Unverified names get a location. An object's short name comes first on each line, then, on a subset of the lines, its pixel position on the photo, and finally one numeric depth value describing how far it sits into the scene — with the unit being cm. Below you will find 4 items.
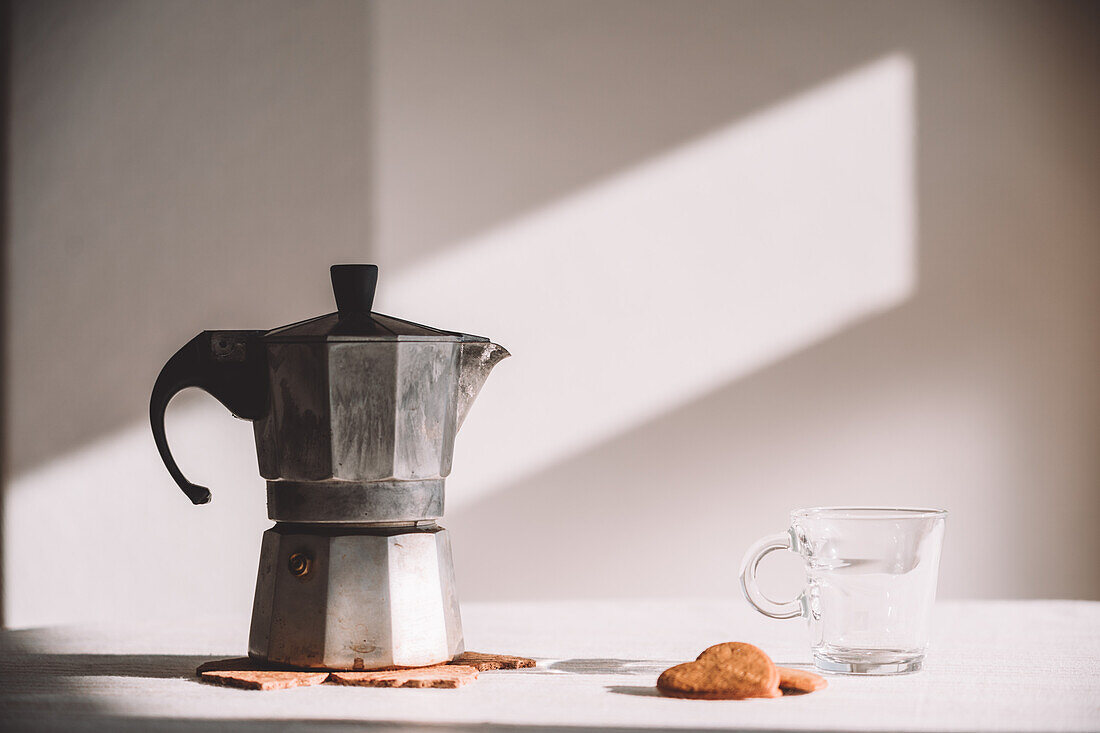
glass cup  74
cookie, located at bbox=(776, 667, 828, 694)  69
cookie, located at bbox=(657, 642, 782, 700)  68
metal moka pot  74
